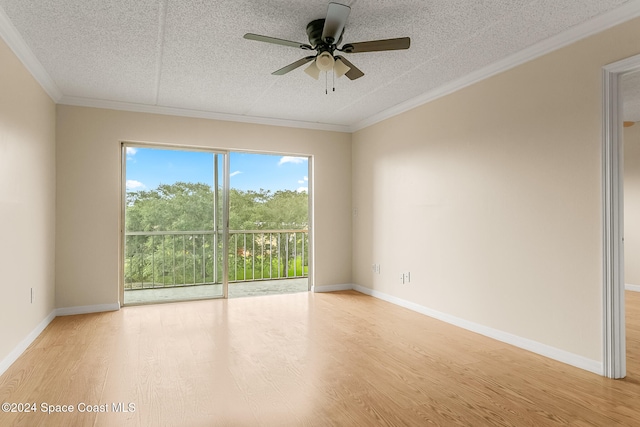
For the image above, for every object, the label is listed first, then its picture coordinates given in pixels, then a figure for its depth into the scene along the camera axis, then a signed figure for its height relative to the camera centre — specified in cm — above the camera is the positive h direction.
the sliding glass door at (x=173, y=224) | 467 -12
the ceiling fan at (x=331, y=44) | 228 +115
